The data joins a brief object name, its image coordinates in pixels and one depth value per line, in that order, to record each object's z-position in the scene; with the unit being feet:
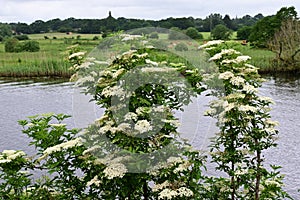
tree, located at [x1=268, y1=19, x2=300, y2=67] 98.17
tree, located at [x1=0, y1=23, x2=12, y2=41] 178.91
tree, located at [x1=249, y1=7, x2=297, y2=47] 116.30
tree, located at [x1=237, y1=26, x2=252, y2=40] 138.41
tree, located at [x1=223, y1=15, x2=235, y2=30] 164.43
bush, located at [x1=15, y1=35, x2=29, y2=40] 160.45
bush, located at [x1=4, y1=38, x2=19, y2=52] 127.84
